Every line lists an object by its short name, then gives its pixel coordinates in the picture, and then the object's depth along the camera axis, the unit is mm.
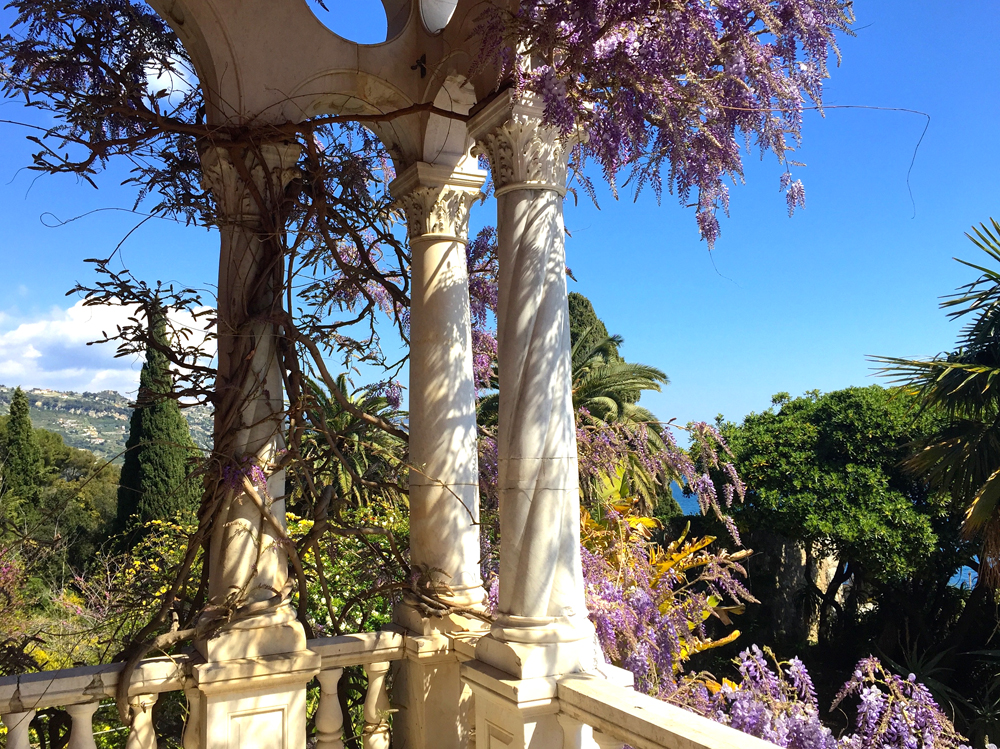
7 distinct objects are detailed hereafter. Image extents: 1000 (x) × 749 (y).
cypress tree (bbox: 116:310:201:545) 17230
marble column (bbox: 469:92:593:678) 3057
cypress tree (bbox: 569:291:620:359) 21361
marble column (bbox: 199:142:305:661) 3420
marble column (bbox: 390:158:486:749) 3814
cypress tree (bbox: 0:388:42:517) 22156
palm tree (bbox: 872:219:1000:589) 10812
